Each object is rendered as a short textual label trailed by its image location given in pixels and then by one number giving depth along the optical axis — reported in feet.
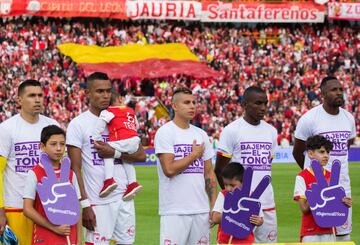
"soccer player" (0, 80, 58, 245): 31.24
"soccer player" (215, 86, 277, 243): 34.94
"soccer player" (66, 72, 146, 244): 32.40
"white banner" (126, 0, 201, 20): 164.86
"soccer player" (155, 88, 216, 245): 33.09
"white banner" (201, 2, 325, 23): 169.68
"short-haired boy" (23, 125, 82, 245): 29.48
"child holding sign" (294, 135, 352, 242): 33.50
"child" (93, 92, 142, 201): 32.35
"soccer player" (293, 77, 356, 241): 36.55
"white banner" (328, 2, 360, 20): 171.73
